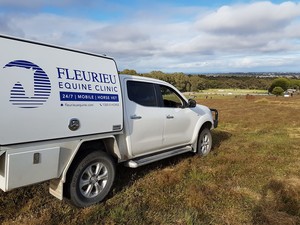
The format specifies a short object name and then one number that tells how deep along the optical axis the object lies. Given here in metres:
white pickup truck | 2.51
